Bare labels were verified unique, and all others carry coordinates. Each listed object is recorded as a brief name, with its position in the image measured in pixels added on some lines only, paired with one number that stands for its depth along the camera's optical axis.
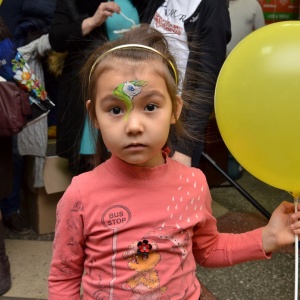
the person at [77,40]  2.20
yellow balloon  1.08
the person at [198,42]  1.88
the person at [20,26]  3.00
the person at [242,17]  3.45
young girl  1.18
